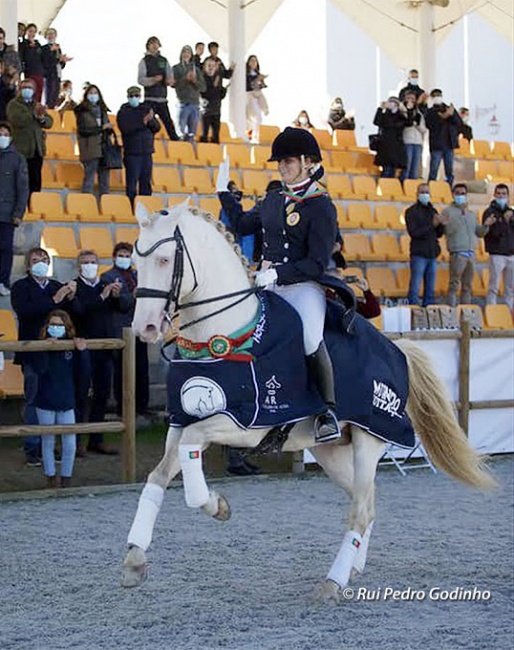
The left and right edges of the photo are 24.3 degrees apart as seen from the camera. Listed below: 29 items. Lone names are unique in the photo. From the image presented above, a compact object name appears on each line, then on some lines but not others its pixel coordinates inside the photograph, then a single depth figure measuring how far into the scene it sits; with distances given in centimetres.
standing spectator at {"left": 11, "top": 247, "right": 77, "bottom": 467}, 1056
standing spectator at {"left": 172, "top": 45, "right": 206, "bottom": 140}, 1792
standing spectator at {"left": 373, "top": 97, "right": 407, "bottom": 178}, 1911
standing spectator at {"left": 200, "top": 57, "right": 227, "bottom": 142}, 1847
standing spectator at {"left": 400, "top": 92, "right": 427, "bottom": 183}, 1917
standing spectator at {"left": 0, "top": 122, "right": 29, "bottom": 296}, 1303
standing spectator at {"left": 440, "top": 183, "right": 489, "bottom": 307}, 1645
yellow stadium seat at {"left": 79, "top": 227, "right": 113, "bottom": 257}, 1465
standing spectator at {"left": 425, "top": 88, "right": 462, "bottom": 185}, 1964
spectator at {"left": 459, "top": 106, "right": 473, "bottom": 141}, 2050
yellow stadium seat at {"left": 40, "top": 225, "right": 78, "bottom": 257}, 1393
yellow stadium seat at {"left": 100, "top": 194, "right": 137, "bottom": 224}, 1546
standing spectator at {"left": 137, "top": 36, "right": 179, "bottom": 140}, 1702
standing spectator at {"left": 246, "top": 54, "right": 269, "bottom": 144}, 2147
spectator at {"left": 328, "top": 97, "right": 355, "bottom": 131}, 2292
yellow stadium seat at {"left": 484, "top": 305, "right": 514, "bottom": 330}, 1550
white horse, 573
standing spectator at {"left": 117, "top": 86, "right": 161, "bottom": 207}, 1556
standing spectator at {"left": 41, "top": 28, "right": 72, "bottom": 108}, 1802
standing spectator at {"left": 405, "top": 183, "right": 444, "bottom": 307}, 1595
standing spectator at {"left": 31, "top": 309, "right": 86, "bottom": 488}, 983
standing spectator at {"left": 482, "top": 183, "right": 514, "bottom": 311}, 1656
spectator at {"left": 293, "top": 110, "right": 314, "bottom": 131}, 2039
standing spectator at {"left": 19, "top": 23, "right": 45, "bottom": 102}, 1759
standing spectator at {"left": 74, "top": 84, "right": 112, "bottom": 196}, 1552
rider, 640
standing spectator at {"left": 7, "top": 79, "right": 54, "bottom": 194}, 1445
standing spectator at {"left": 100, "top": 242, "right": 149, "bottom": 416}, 1129
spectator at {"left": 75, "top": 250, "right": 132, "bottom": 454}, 1097
